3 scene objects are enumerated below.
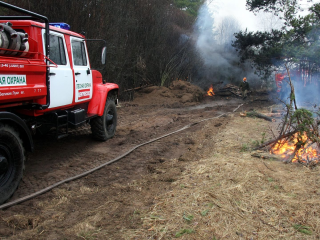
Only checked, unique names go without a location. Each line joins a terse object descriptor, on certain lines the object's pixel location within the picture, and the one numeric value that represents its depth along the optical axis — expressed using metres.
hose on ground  3.67
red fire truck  3.72
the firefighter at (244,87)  21.11
